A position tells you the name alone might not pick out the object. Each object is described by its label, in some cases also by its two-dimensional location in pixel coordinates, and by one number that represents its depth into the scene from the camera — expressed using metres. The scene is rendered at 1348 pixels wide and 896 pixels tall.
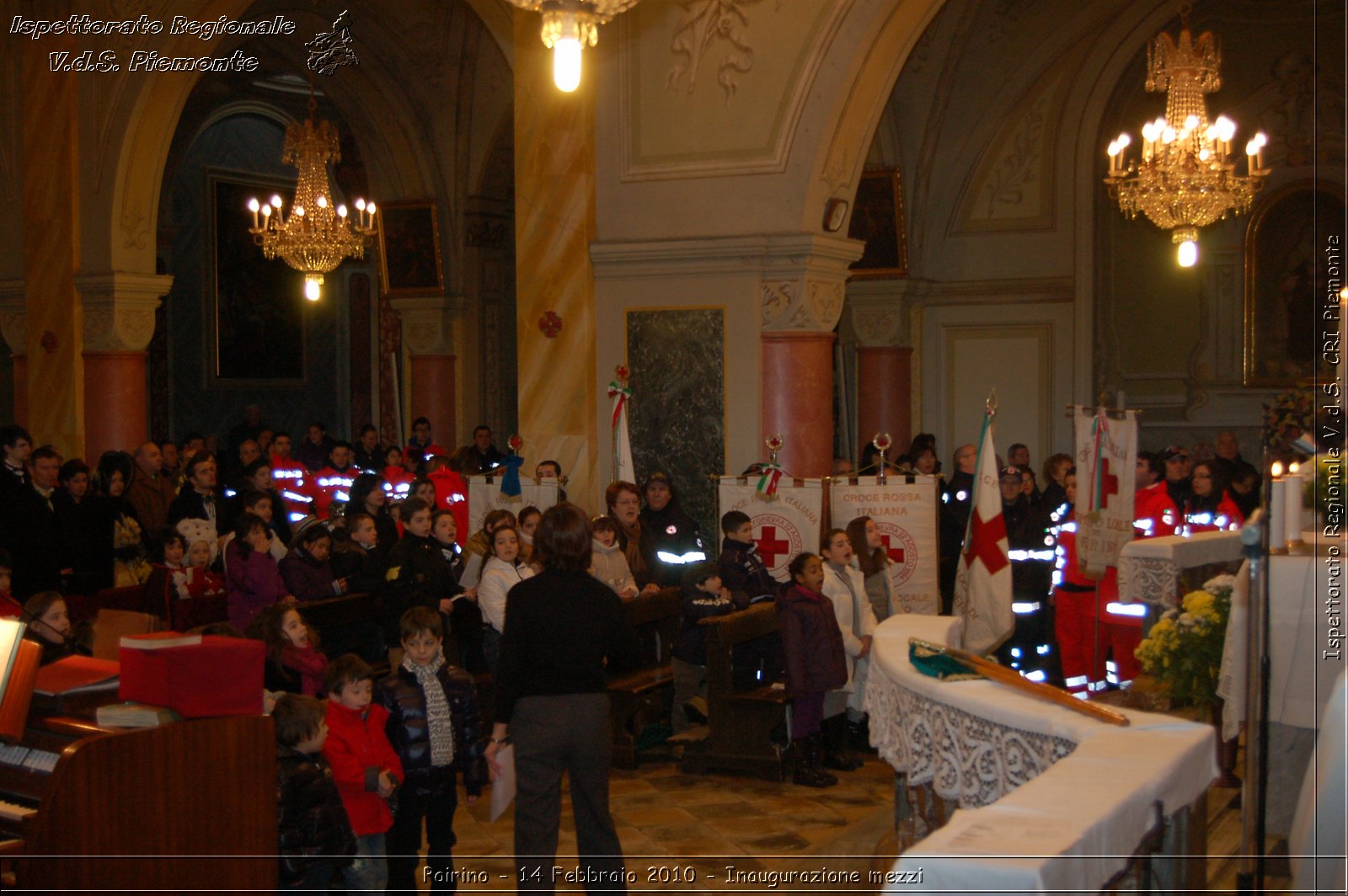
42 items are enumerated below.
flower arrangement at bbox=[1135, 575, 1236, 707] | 5.49
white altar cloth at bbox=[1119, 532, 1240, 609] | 6.91
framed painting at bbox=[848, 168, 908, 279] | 14.24
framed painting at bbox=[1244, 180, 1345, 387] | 14.22
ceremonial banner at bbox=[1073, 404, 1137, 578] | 8.82
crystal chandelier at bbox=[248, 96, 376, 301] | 13.43
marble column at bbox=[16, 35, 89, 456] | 12.26
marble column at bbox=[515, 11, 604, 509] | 10.08
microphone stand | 3.43
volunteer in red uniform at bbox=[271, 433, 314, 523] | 12.24
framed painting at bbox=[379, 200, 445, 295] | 16.19
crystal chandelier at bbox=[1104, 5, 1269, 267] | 11.08
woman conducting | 4.72
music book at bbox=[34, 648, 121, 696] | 4.88
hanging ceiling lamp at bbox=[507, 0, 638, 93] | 6.23
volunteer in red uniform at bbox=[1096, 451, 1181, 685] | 8.12
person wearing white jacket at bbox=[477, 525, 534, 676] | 7.28
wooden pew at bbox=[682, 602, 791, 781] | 7.46
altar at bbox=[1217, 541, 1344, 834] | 5.09
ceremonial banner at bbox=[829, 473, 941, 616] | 8.73
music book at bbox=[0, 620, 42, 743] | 4.64
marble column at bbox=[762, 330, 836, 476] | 9.59
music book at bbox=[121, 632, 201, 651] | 4.58
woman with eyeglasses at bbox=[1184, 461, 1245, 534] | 9.59
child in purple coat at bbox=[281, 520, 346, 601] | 8.15
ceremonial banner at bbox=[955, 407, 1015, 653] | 8.20
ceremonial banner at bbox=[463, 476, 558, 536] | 9.73
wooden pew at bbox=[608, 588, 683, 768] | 7.82
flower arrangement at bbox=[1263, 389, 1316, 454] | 10.92
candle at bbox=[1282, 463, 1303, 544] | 5.69
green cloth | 4.29
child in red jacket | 4.90
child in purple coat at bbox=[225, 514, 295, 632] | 7.92
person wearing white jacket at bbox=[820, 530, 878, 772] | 7.71
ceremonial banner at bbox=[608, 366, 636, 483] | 9.58
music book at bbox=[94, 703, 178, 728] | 4.52
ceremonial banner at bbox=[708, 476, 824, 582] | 8.88
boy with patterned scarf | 5.14
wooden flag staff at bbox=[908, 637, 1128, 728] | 3.84
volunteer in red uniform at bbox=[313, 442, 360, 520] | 12.62
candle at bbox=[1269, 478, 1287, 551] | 5.70
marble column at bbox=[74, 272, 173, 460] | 12.17
